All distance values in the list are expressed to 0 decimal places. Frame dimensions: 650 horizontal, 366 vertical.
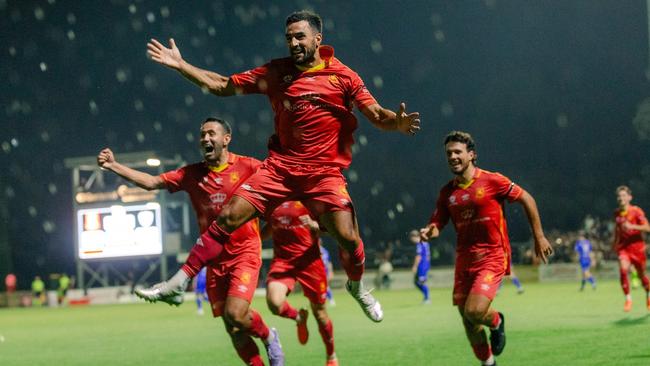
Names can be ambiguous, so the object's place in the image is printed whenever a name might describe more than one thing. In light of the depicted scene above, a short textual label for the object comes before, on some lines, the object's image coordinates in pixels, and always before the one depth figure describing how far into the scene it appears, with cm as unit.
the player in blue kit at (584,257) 2998
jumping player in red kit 779
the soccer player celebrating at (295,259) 1112
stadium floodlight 4928
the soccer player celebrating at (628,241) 1816
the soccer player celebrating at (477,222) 926
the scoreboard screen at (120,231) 4969
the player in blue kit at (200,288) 2555
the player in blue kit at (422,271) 2611
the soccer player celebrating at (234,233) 892
